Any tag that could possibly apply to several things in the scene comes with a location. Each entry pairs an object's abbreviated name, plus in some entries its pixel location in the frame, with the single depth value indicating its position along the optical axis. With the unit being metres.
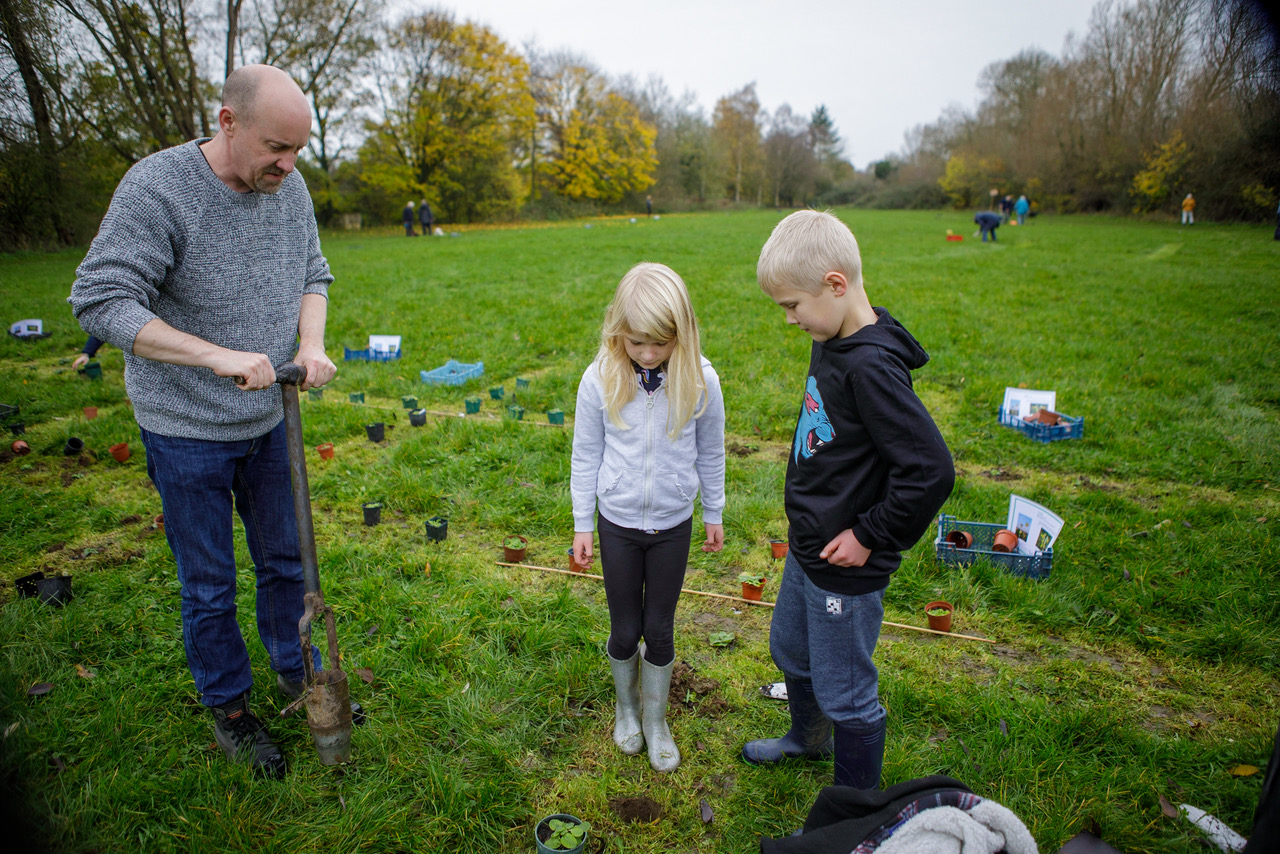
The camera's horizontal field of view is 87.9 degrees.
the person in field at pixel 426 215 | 29.03
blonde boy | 1.78
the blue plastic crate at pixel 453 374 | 6.98
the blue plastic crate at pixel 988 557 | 3.70
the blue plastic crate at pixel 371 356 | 7.88
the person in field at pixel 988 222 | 21.98
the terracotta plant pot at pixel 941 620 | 3.30
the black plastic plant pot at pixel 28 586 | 3.38
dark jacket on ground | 1.69
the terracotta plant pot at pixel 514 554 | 3.89
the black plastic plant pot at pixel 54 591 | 3.36
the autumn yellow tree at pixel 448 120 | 33.91
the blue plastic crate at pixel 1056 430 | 5.55
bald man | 1.96
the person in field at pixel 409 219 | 28.69
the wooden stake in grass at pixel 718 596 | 3.28
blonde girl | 2.23
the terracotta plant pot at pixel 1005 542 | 3.92
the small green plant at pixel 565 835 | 2.07
